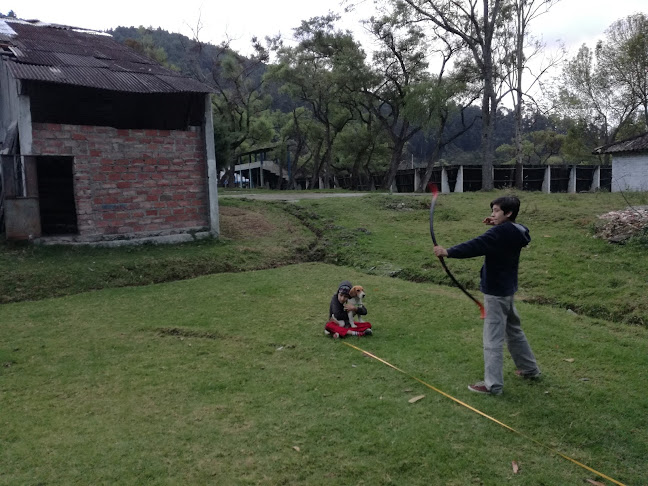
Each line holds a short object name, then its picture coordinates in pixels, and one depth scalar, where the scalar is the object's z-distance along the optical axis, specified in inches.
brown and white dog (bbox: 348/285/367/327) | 249.4
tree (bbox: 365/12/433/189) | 1042.1
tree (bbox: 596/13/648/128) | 1132.5
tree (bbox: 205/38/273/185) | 1331.2
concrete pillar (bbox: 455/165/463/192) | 1081.4
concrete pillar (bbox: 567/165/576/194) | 1174.3
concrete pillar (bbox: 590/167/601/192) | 1206.6
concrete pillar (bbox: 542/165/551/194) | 1126.4
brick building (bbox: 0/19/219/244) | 416.8
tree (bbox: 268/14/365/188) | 1104.2
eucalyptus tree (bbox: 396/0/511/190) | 956.6
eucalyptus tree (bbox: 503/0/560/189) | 1009.5
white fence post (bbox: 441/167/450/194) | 1100.5
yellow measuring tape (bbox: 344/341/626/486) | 135.9
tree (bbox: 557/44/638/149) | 1332.4
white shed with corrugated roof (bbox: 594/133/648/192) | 918.4
